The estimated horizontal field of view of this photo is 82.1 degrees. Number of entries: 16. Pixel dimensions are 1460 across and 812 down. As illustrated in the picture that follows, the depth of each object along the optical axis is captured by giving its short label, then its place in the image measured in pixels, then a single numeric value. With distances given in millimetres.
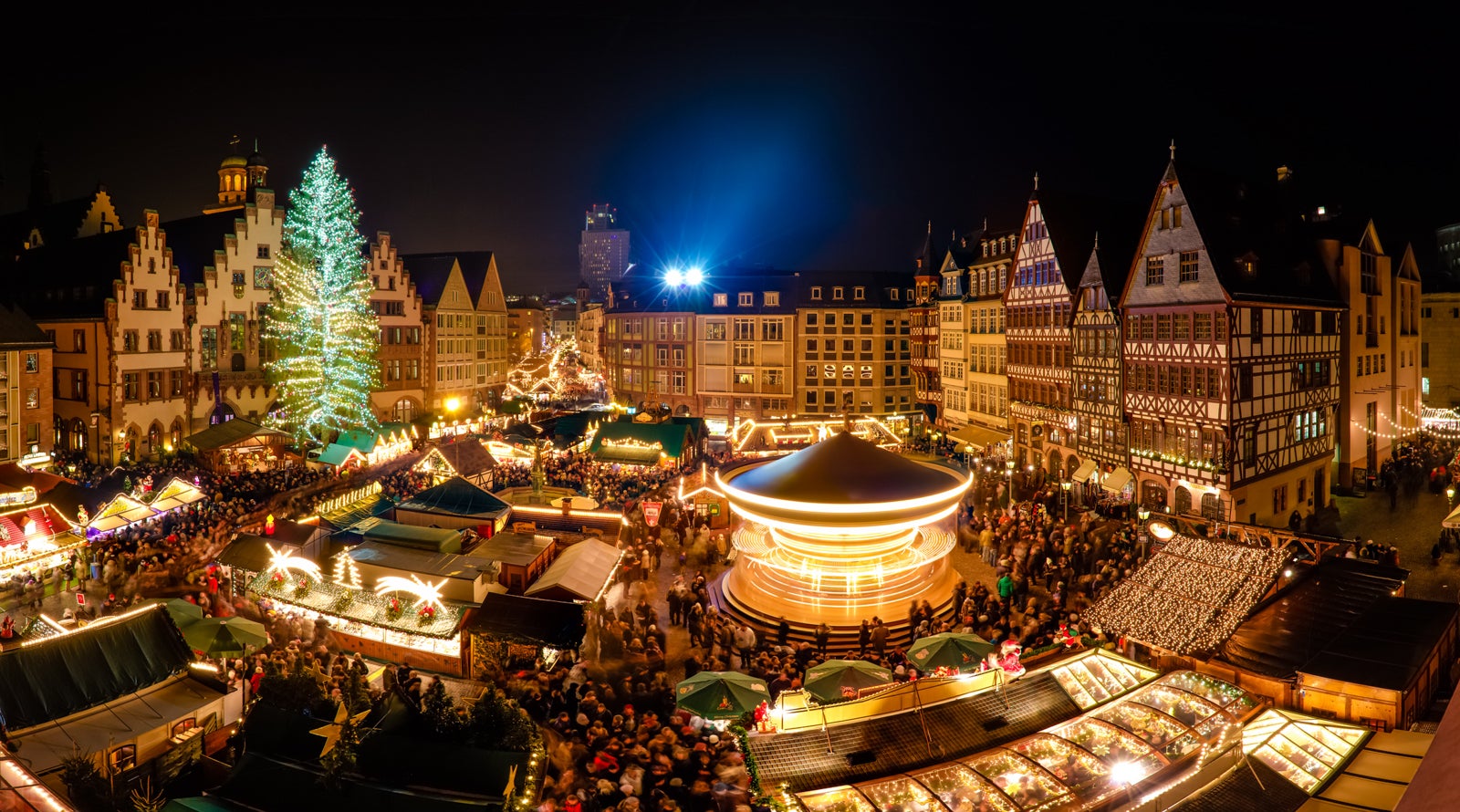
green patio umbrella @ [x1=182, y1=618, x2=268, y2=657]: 15602
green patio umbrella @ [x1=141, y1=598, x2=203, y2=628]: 16219
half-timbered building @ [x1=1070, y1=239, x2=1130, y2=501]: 30094
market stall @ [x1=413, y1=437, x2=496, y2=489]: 32781
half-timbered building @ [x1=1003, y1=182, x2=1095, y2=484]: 32969
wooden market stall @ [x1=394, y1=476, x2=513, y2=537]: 24641
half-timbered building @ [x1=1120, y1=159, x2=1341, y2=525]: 25953
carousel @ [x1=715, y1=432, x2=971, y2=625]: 19422
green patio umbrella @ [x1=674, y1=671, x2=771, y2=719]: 13062
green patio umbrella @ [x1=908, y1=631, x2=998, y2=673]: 14422
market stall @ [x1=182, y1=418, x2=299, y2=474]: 34000
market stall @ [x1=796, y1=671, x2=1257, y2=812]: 10172
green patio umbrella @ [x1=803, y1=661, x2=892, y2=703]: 13562
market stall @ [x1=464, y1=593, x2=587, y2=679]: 16938
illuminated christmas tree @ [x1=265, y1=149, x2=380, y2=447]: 39938
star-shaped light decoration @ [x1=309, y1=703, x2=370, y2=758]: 10953
